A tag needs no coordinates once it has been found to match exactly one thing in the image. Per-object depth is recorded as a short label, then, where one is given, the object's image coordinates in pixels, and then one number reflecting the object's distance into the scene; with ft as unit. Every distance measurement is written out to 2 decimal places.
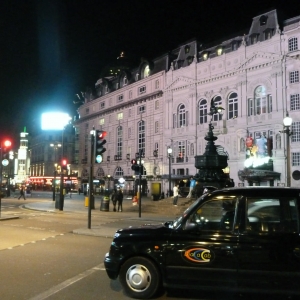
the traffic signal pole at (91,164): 52.95
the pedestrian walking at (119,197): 94.25
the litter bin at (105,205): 93.86
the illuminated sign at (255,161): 145.55
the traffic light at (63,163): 102.90
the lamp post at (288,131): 63.15
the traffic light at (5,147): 66.74
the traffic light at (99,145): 53.47
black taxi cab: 18.71
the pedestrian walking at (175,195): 92.58
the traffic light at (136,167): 77.00
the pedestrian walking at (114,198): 94.27
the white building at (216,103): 145.18
